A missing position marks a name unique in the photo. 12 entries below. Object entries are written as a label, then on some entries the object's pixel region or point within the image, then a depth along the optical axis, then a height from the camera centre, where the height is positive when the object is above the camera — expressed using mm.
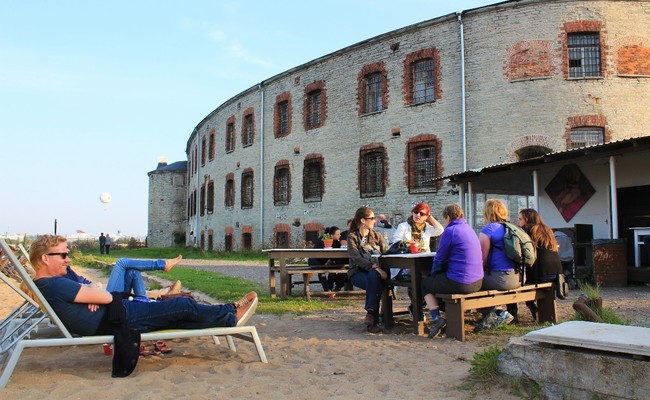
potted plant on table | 10625 -159
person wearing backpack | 5922 -338
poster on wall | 14305 +1045
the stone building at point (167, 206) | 46156 +2317
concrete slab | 3109 -631
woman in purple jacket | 5625 -345
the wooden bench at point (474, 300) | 5598 -708
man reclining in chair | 4172 -540
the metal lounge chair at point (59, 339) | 3971 -769
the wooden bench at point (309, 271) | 9320 -640
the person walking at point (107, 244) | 39738 -679
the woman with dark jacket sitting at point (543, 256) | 6355 -286
